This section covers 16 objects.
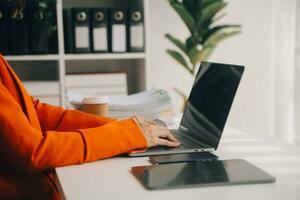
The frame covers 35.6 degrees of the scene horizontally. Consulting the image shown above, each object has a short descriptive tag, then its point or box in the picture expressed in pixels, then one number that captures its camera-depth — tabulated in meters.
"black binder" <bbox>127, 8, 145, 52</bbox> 2.61
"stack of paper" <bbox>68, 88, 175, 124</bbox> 1.62
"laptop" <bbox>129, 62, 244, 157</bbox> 1.22
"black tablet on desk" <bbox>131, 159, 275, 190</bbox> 0.92
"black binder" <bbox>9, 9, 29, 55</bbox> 2.44
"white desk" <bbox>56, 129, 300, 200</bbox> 0.87
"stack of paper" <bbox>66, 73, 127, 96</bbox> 2.59
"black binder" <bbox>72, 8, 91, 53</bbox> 2.52
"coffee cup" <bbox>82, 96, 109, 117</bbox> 1.54
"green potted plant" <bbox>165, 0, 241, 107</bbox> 2.50
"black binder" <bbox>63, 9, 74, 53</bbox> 2.55
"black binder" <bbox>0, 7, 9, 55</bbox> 2.43
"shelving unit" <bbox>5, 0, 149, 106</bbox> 2.53
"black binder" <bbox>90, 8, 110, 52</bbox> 2.54
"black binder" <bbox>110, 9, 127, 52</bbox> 2.58
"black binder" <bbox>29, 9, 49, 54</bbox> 2.46
